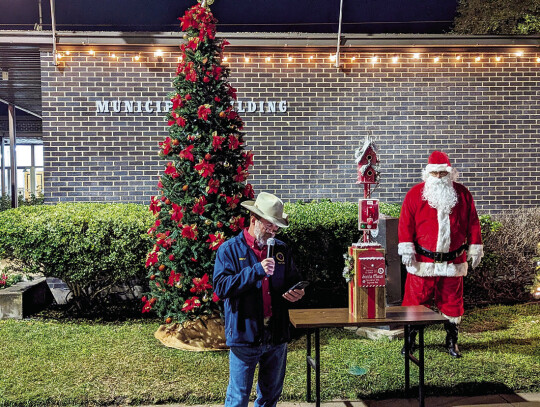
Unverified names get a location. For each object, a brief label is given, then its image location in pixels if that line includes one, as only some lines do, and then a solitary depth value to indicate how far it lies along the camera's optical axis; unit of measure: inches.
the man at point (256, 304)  133.5
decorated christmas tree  228.5
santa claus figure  218.8
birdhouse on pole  173.5
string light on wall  341.1
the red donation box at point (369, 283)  162.6
